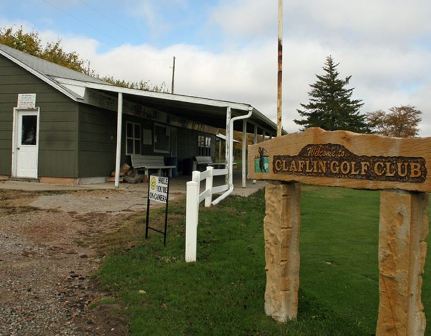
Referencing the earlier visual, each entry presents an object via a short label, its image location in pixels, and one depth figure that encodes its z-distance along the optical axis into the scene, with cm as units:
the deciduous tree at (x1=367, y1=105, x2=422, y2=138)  5484
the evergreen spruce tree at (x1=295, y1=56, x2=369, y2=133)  4891
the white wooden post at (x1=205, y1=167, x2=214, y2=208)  986
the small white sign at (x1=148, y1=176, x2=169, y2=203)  695
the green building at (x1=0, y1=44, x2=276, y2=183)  1464
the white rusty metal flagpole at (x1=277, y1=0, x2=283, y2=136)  2170
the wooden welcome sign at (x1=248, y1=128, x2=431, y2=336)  304
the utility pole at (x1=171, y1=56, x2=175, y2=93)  5100
